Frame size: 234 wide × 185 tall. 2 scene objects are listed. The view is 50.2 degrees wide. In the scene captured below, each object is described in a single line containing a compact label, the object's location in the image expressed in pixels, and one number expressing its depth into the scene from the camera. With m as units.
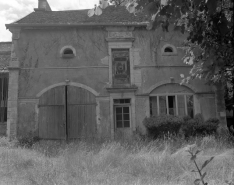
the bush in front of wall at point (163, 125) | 11.09
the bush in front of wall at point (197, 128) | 11.37
